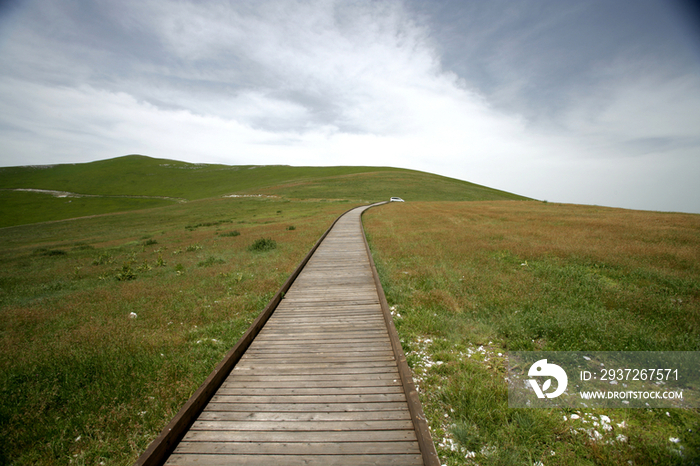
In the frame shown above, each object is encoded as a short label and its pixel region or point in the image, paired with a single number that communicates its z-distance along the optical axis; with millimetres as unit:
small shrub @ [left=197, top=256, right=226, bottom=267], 13602
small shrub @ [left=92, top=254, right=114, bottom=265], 15578
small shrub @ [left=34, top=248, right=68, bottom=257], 19781
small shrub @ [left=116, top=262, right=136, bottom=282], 11961
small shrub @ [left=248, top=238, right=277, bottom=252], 16297
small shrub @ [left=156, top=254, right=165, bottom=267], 13997
